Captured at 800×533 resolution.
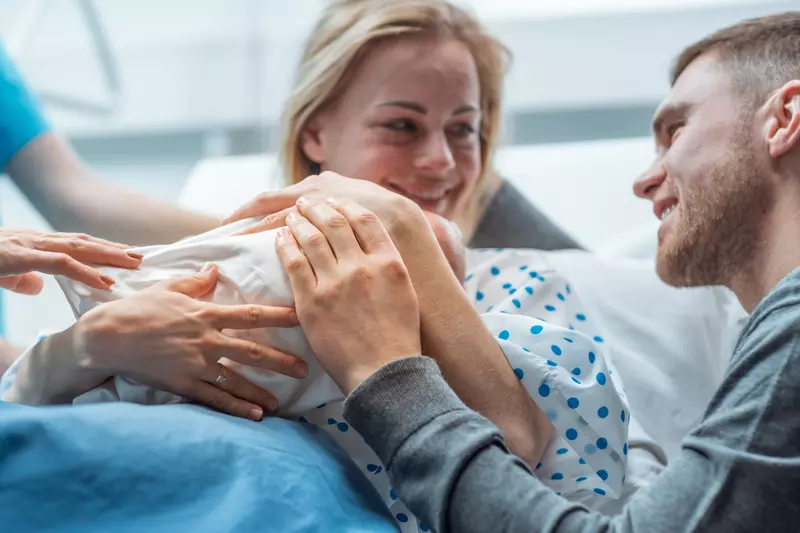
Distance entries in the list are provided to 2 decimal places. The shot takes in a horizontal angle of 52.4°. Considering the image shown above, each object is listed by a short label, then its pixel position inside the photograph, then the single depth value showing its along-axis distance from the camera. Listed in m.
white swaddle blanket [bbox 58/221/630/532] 0.93
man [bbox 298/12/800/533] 0.69
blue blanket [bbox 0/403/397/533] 0.71
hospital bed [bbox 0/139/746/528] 1.43
